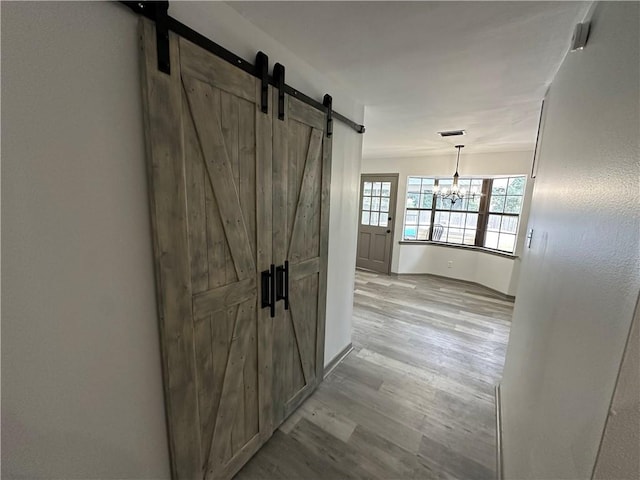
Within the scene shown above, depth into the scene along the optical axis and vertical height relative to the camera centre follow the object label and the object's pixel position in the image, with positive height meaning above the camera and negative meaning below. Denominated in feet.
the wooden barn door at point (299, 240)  5.39 -0.89
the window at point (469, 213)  15.74 -0.23
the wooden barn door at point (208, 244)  3.47 -0.74
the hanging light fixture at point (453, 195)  17.28 +1.08
